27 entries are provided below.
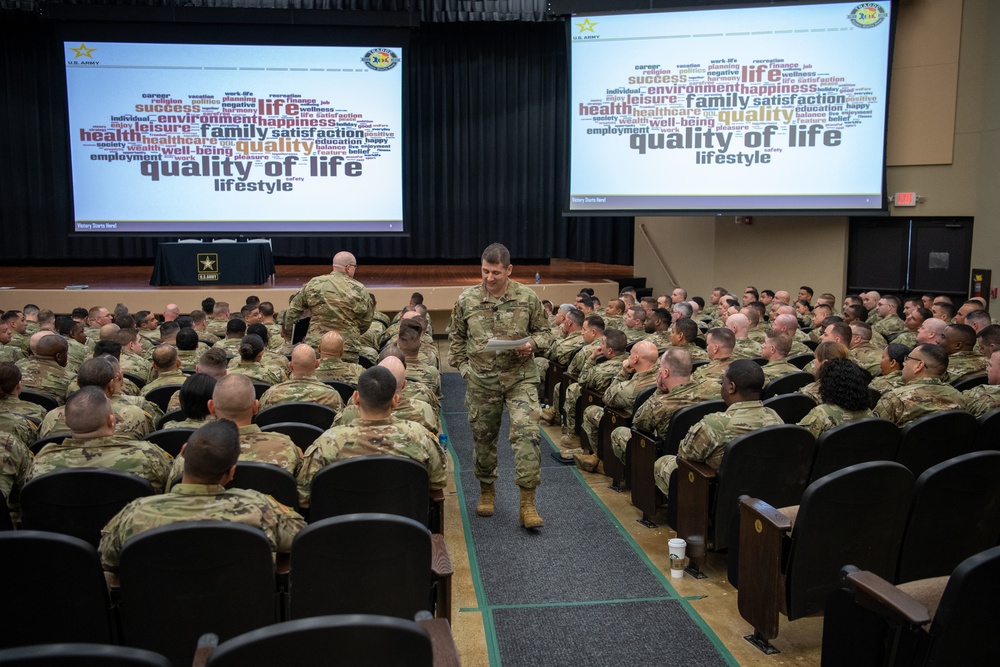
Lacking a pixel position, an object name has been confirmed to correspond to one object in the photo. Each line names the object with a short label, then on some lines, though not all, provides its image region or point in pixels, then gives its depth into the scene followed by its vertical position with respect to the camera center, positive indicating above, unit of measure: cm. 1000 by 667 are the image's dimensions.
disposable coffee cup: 395 -158
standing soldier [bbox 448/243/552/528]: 461 -77
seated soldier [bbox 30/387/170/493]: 314 -86
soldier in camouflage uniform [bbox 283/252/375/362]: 636 -62
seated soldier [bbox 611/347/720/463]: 456 -93
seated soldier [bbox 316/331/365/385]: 539 -92
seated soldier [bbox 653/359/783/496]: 380 -89
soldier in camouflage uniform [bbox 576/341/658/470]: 524 -97
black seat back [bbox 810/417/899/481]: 365 -98
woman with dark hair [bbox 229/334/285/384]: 517 -90
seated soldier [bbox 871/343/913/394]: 505 -85
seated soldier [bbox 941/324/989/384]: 574 -88
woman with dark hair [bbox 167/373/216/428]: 376 -78
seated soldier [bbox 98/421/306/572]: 245 -84
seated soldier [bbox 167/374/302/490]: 329 -83
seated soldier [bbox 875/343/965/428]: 438 -88
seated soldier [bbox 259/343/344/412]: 451 -89
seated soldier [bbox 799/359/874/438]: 388 -79
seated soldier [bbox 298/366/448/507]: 326 -85
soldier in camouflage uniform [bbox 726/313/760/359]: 622 -88
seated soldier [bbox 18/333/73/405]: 533 -95
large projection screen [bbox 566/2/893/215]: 1132 +171
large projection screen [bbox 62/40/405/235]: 1223 +142
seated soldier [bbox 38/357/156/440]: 391 -89
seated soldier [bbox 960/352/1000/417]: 464 -96
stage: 1182 -91
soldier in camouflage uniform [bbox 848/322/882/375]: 624 -94
